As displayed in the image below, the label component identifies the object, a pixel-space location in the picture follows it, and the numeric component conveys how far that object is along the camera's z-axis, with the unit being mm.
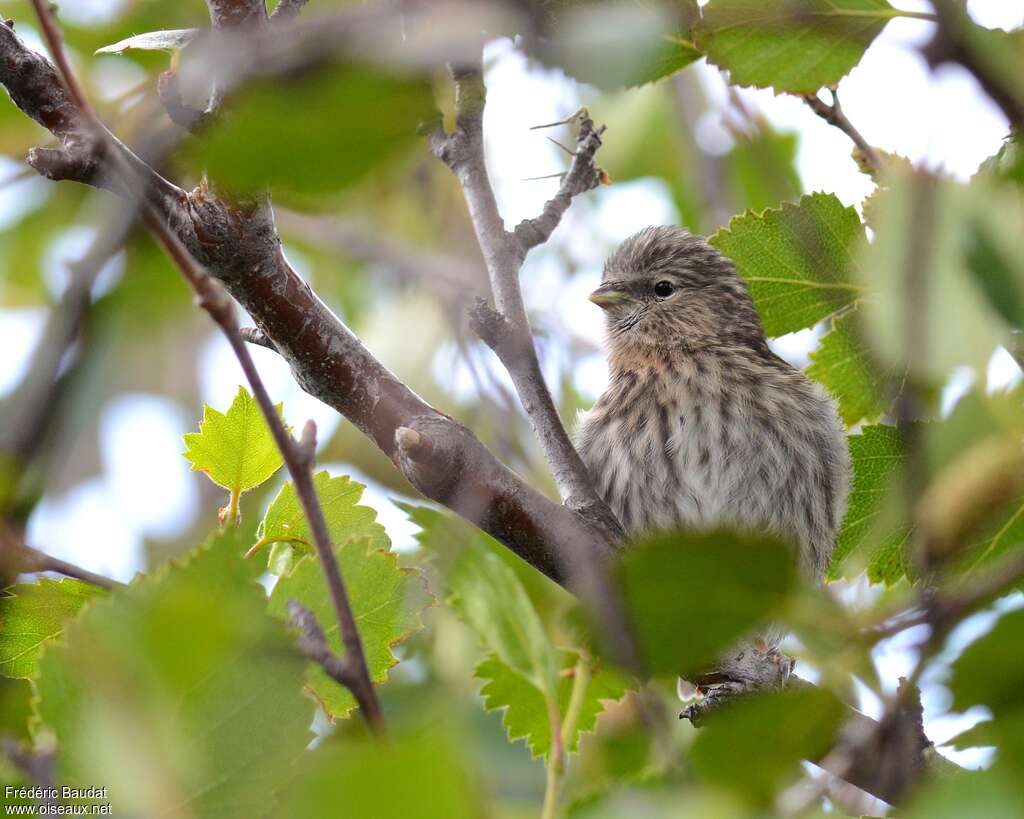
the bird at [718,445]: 3537
